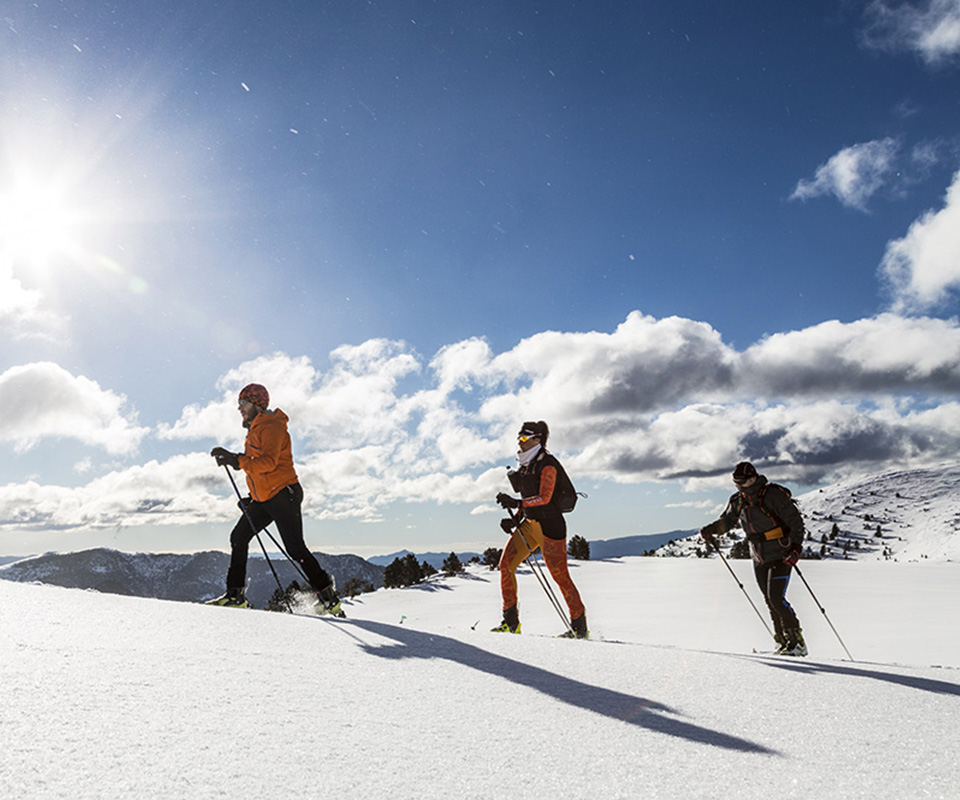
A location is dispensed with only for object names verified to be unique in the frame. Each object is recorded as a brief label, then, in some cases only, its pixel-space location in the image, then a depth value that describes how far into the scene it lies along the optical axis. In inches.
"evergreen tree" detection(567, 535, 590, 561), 925.0
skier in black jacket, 231.3
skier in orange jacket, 221.9
